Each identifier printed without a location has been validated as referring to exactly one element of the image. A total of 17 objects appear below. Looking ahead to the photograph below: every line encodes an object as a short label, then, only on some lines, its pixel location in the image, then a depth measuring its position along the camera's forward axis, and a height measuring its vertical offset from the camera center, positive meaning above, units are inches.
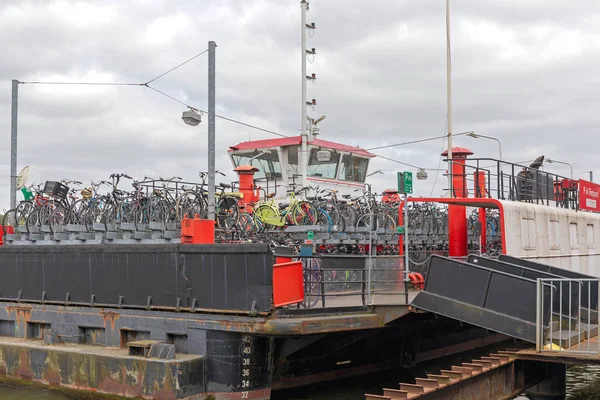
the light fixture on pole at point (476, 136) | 924.2 +116.2
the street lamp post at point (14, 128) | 726.5 +102.0
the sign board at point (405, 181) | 486.4 +30.1
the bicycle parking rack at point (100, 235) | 607.2 -8.0
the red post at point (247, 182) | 879.1 +55.3
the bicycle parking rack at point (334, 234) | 680.4 -9.0
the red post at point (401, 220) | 629.9 +4.5
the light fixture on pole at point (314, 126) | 953.5 +136.2
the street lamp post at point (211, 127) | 488.4 +69.4
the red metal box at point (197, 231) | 472.1 -3.6
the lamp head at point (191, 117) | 541.6 +83.7
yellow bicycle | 703.7 +11.4
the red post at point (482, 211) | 629.3 +13.6
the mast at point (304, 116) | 888.9 +143.0
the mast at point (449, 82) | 762.2 +160.8
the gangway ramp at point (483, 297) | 421.1 -45.2
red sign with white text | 781.9 +32.1
